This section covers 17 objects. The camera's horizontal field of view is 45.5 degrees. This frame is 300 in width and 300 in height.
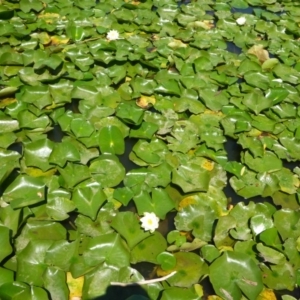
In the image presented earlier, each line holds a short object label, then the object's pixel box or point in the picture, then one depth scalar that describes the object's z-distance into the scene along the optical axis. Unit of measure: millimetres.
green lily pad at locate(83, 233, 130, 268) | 1569
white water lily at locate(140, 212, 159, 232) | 1707
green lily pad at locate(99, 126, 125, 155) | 2070
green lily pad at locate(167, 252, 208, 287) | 1575
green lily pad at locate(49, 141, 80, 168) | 1915
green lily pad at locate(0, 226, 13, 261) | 1519
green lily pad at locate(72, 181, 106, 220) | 1746
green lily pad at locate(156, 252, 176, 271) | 1615
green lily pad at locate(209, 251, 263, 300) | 1557
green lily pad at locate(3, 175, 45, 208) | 1717
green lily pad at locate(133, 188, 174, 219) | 1808
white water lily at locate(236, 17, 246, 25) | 3408
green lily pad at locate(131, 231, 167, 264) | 1643
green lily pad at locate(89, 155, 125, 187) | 1921
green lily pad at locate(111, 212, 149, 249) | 1677
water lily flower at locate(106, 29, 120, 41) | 2967
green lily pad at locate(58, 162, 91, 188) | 1855
